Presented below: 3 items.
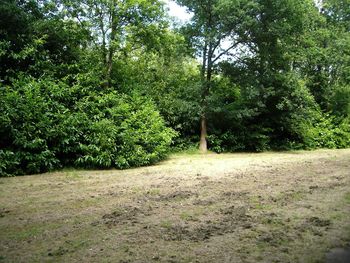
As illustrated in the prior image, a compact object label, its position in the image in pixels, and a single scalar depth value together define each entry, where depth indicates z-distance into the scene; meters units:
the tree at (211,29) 12.66
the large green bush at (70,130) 8.35
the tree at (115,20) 12.10
